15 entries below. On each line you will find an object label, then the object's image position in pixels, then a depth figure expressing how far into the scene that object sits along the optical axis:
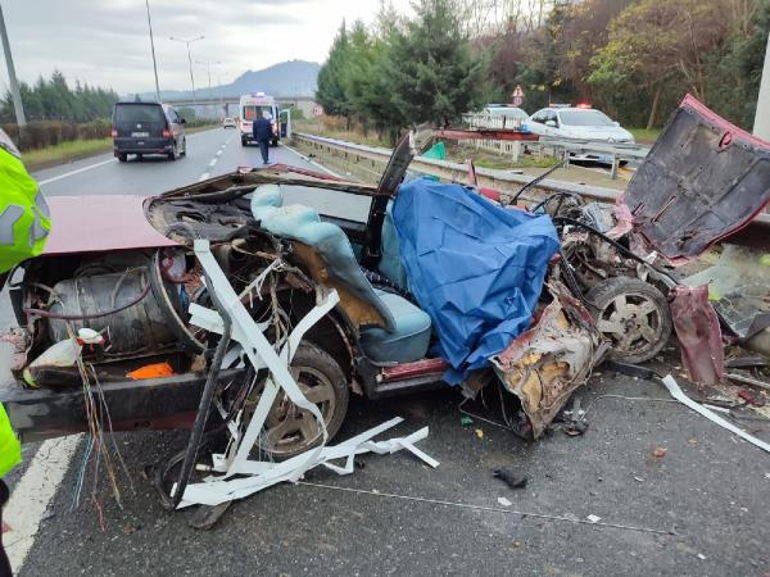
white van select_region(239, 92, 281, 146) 32.59
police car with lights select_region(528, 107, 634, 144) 16.75
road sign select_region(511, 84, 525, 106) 19.96
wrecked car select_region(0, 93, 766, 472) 2.62
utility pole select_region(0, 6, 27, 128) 19.61
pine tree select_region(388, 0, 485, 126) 22.44
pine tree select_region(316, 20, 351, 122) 48.78
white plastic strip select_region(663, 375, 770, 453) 3.40
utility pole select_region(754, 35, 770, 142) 7.97
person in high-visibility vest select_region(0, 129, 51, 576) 1.46
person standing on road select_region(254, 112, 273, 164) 20.02
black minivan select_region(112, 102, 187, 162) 20.42
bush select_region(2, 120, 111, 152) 21.75
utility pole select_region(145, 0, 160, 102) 46.28
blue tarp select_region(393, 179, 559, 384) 3.34
